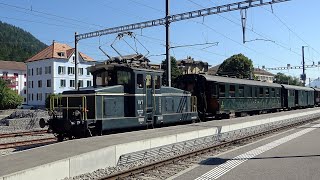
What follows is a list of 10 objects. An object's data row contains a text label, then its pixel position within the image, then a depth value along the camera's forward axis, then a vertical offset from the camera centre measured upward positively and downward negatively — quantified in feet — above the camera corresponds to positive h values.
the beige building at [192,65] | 296.51 +29.12
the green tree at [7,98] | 166.50 +1.20
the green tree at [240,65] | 276.41 +25.31
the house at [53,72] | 240.12 +19.15
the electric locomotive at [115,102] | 44.01 -0.36
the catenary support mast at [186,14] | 69.92 +17.57
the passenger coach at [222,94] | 74.49 +1.09
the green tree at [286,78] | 430.41 +25.43
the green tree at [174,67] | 245.73 +21.66
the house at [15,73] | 335.88 +25.16
